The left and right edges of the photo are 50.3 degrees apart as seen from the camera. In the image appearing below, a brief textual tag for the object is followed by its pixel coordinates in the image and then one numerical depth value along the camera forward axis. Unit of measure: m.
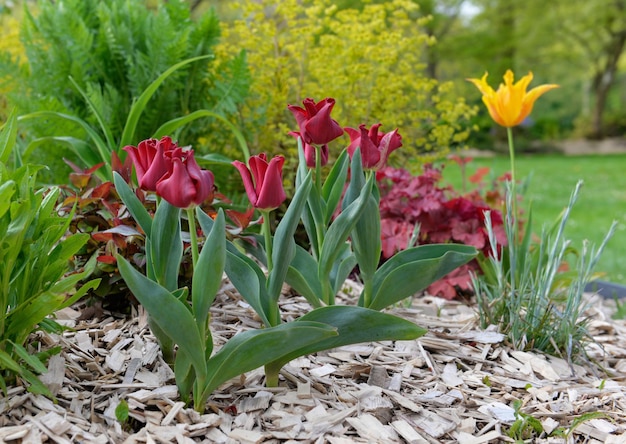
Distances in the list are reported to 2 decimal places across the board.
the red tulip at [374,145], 1.63
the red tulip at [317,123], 1.46
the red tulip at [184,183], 1.21
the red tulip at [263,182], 1.31
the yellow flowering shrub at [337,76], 3.49
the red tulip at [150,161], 1.28
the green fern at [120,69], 3.00
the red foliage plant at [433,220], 2.77
